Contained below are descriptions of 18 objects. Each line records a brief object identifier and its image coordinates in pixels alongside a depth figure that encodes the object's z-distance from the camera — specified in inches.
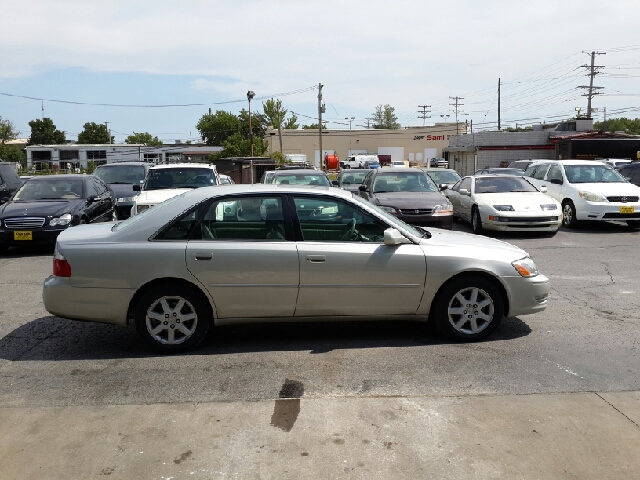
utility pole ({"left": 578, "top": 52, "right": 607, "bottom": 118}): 2513.5
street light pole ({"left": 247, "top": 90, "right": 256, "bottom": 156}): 1499.8
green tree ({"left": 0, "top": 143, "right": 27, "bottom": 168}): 2957.7
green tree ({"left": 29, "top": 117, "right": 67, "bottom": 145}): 3774.6
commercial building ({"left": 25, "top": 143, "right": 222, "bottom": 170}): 2741.1
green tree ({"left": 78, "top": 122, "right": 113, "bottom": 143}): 4239.7
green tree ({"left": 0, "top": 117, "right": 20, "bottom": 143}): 3880.4
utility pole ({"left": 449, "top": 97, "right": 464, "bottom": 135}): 3742.6
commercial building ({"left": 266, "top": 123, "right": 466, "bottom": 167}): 3294.8
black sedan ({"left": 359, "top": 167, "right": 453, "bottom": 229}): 504.1
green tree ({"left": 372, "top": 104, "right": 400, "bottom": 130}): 4857.3
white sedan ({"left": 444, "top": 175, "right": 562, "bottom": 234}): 536.6
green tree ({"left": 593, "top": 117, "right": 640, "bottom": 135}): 4203.2
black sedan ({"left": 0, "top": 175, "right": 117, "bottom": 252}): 460.4
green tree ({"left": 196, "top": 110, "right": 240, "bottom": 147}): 4173.2
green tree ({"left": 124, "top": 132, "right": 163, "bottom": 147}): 4323.3
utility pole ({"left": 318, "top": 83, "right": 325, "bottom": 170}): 2384.4
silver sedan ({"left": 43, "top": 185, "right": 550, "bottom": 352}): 225.9
